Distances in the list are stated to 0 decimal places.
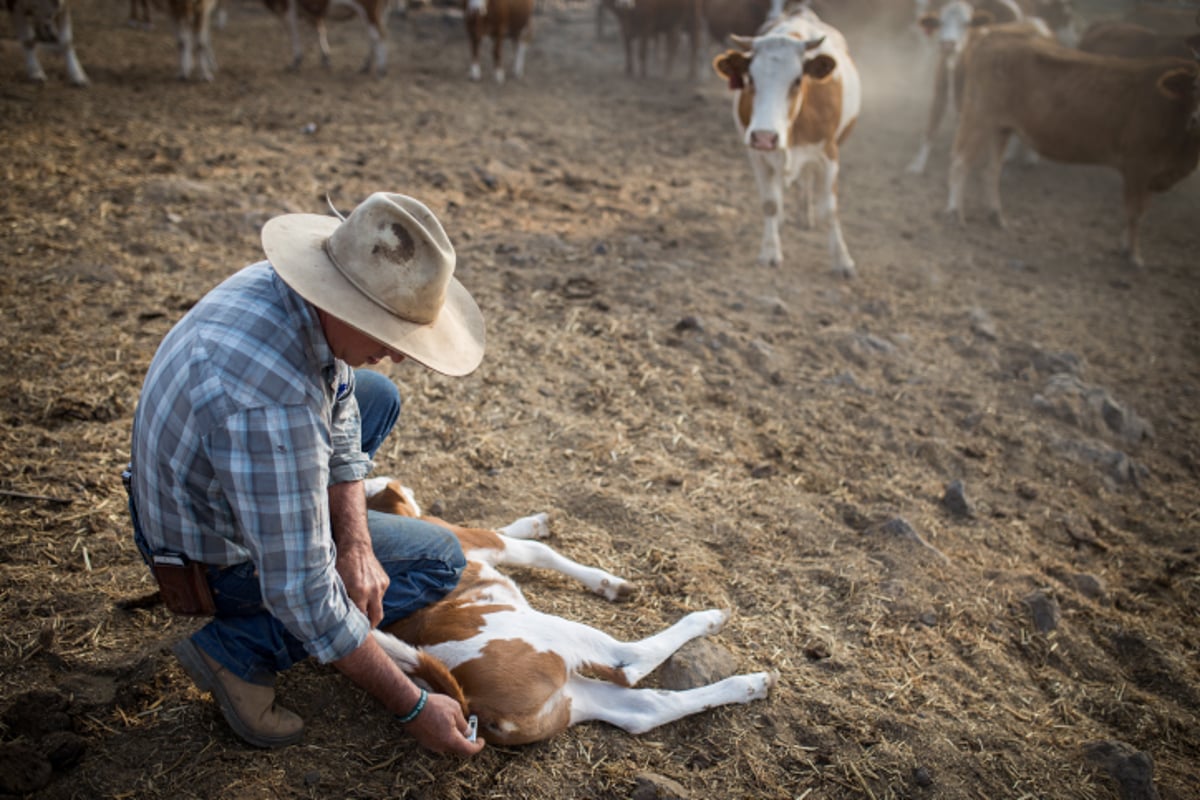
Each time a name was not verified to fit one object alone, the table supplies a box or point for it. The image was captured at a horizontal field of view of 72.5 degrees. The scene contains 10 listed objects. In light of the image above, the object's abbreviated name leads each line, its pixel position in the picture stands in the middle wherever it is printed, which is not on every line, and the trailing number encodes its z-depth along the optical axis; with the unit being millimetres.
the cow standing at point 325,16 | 10992
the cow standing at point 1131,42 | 10055
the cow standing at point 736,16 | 12453
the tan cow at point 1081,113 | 7395
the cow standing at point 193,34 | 9430
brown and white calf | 2484
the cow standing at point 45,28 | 8641
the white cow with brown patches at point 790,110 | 6160
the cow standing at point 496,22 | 11562
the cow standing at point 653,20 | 13000
